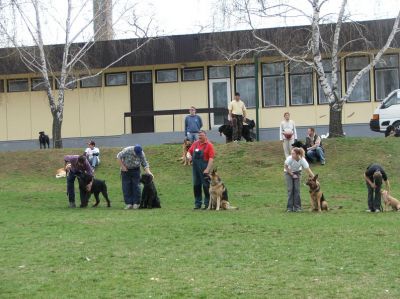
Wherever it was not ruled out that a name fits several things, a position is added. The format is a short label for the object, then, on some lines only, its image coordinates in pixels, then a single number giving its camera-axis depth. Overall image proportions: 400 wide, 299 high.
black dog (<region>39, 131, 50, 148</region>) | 33.62
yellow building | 33.09
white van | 28.94
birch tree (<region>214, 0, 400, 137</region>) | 26.64
